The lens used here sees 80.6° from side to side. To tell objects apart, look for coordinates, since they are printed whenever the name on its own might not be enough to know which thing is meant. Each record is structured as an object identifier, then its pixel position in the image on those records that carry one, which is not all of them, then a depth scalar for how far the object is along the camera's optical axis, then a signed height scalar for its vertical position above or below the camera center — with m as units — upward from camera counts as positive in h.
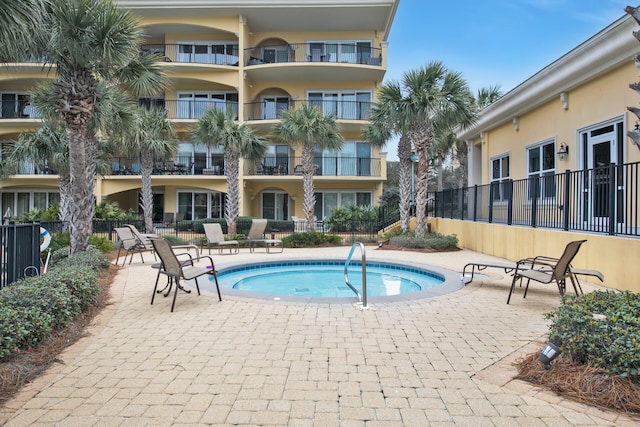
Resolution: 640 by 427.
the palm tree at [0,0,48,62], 3.96 +2.06
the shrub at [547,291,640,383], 2.83 -0.98
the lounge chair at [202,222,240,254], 12.73 -0.81
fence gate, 5.39 -0.64
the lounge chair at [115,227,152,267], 10.32 -0.83
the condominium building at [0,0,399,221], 21.70 +7.46
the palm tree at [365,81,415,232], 13.50 +3.52
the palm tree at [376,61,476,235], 12.89 +3.78
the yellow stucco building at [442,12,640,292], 6.68 +1.38
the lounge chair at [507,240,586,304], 5.42 -0.91
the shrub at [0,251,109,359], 3.42 -1.02
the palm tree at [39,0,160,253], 7.29 +3.18
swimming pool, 8.21 -1.63
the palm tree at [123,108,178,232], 15.86 +2.95
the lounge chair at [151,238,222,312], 5.46 -0.83
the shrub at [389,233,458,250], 13.02 -1.04
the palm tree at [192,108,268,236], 15.60 +2.97
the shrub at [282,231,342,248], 14.63 -1.09
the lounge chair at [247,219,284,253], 13.17 -0.81
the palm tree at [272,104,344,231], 15.71 +3.33
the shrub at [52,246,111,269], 7.37 -1.01
